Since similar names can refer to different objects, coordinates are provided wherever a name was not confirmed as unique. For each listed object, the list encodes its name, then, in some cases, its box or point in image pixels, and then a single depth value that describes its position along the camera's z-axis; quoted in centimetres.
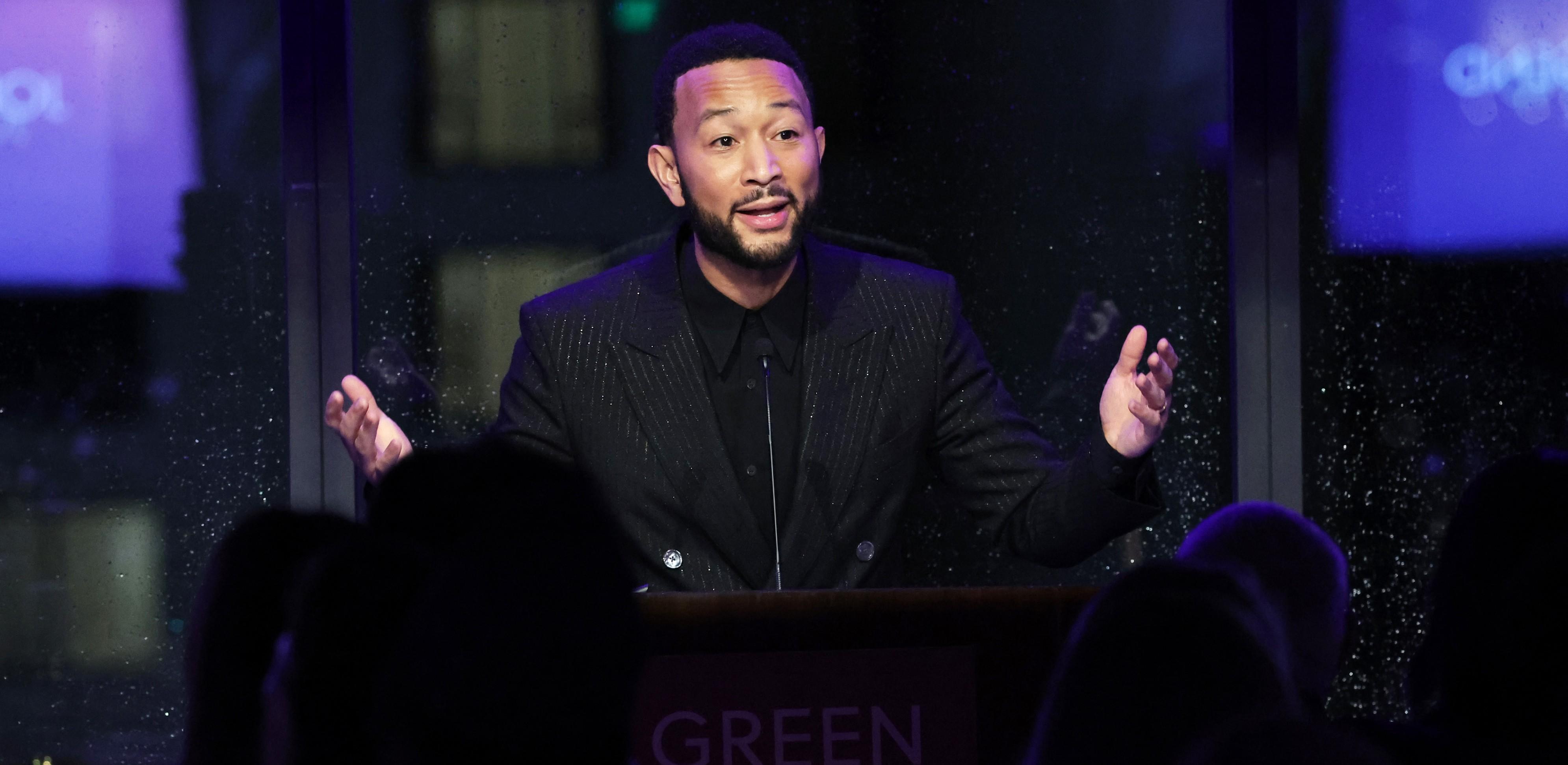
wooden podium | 871
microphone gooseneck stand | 909
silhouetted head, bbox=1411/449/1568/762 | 588
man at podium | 920
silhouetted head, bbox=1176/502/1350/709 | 880
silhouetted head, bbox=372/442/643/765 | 516
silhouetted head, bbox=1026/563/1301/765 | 484
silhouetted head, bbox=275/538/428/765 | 521
